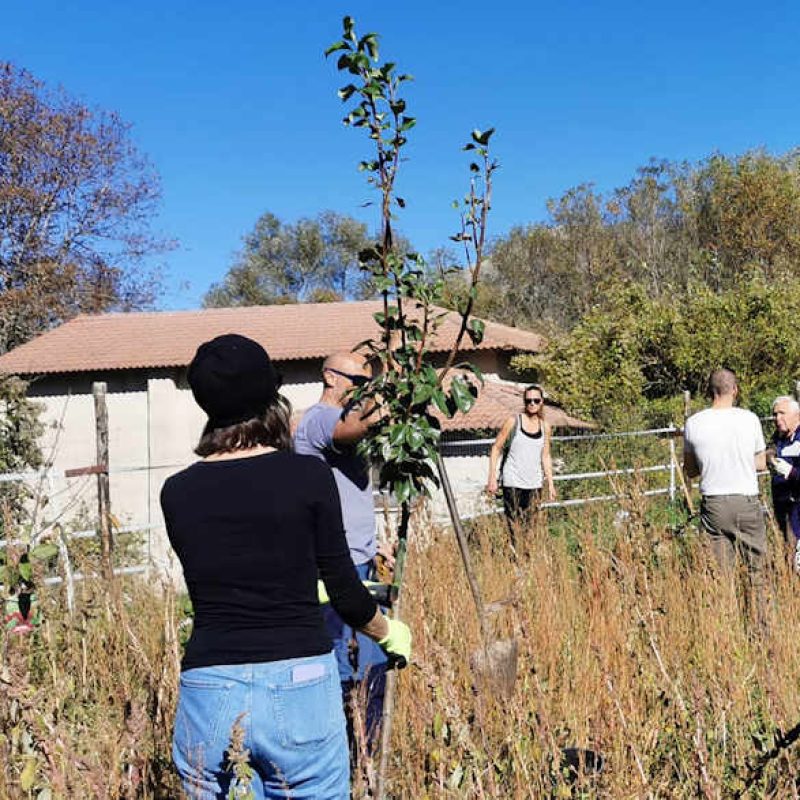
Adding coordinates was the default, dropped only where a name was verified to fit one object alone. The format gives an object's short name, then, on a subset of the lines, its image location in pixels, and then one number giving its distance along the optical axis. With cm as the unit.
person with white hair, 525
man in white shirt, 488
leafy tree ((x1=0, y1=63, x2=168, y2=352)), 2670
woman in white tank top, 681
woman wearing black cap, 186
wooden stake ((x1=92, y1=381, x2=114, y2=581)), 589
